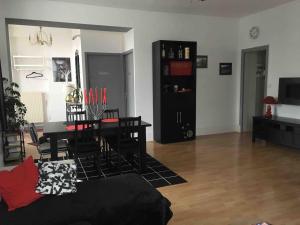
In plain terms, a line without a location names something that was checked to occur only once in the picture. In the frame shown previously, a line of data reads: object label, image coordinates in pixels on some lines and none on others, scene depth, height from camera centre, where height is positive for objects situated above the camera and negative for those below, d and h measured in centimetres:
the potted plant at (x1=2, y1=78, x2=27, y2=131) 431 -31
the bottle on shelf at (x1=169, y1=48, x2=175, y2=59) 560 +71
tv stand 469 -91
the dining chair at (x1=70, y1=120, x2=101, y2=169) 355 -77
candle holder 411 -39
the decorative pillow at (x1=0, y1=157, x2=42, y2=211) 205 -80
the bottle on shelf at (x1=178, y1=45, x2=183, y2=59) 567 +73
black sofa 189 -95
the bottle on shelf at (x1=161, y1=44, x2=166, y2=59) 549 +73
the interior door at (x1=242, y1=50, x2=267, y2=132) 649 -3
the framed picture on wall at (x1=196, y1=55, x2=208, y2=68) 617 +60
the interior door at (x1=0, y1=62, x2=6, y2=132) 333 -31
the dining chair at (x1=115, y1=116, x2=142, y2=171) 377 -78
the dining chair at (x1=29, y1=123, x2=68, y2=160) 380 -88
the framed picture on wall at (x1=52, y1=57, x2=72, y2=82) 788 +60
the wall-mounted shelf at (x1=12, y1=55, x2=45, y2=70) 748 +79
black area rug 363 -132
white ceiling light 588 +135
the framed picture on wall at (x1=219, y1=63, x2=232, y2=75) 645 +41
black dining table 351 -63
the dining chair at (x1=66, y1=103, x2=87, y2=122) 453 -51
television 499 -14
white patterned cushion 224 -82
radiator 753 -49
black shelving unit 554 -15
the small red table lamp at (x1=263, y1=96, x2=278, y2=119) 536 -38
